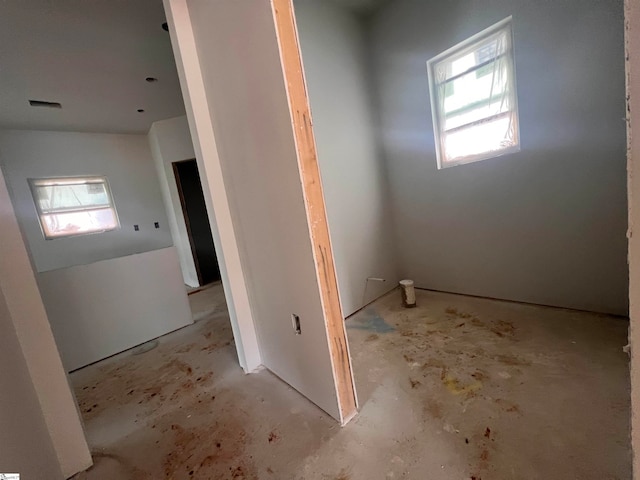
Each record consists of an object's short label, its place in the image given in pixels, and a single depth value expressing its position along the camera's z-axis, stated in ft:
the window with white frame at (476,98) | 6.73
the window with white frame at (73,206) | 12.75
